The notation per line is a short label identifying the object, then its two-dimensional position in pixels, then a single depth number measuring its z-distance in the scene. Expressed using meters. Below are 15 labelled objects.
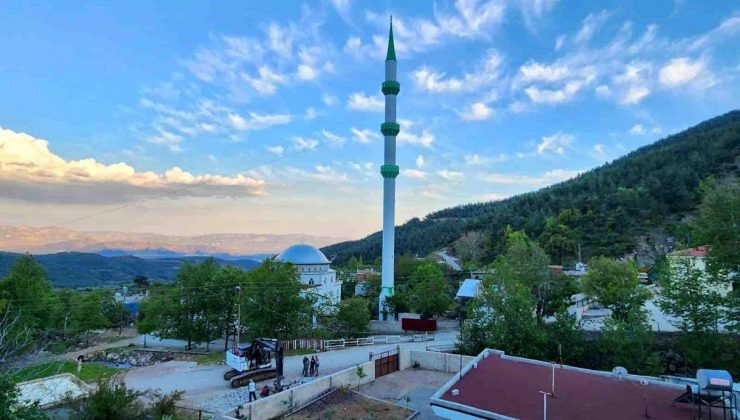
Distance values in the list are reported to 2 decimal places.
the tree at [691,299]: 20.53
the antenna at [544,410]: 10.94
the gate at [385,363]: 20.78
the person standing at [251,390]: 16.34
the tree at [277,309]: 27.92
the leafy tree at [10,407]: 8.86
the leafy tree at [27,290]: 30.64
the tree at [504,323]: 22.42
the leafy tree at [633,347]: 20.20
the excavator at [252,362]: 19.75
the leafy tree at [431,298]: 39.06
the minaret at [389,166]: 47.06
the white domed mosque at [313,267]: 44.00
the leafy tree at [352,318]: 33.81
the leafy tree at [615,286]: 27.70
